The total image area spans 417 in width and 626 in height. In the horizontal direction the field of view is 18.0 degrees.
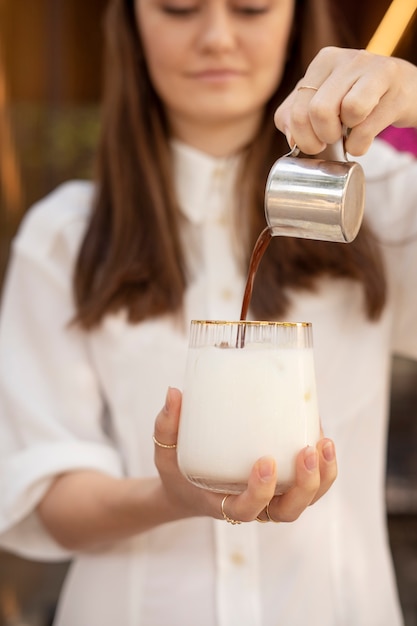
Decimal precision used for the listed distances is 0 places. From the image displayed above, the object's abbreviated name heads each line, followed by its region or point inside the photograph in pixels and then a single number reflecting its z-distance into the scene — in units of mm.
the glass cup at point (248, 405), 840
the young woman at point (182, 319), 1148
